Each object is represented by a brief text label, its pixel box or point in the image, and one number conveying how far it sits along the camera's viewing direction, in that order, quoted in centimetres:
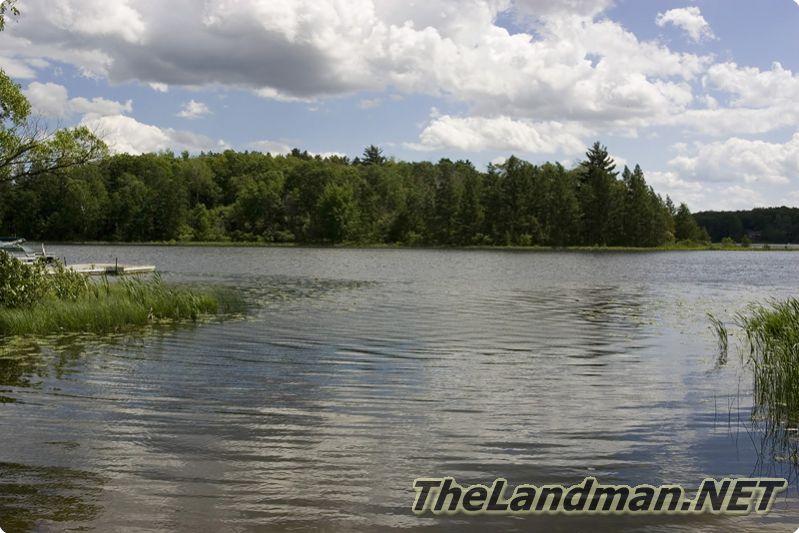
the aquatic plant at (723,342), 1780
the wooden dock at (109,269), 4088
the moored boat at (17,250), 4507
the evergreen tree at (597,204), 12369
